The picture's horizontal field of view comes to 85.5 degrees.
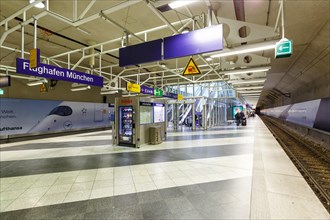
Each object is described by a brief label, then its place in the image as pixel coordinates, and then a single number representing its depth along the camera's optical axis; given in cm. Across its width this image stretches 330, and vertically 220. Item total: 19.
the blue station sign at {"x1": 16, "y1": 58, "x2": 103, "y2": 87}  412
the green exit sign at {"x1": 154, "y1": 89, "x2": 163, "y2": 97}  1020
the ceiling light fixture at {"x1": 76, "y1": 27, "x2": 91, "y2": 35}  570
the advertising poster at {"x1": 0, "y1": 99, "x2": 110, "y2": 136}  876
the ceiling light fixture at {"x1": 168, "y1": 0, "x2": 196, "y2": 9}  275
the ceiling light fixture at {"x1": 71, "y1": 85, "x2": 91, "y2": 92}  964
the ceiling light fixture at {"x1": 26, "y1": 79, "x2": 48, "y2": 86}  757
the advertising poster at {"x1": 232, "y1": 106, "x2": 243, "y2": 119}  2242
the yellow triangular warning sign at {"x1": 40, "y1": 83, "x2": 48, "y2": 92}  870
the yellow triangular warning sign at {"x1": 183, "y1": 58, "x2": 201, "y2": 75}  494
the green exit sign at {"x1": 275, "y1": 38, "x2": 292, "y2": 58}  297
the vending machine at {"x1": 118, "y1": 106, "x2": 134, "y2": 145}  733
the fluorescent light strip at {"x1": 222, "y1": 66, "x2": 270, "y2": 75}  486
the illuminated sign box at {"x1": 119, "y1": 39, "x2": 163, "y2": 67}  371
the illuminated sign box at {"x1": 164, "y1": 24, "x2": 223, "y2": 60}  299
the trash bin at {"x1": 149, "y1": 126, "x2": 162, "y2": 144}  761
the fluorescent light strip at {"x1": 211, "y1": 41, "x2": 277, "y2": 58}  337
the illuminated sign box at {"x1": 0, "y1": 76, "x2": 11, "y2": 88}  596
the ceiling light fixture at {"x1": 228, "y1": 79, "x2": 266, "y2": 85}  639
